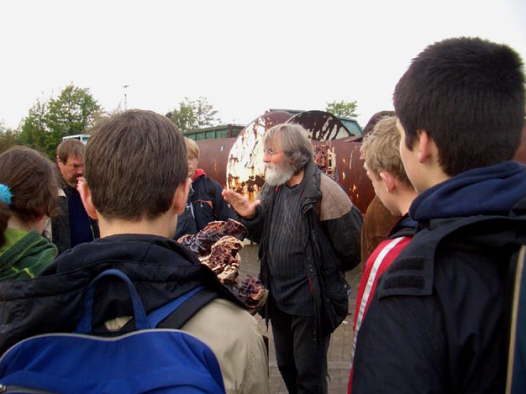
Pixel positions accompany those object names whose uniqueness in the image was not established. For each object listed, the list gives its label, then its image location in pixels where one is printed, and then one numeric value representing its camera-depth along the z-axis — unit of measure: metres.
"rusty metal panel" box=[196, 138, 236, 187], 9.98
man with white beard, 2.87
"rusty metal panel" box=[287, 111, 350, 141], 6.99
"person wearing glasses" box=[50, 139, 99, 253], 3.34
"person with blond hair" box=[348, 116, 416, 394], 1.33
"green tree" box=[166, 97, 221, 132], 48.17
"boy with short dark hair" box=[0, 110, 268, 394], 0.98
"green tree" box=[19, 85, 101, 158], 31.12
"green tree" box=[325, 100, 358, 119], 48.84
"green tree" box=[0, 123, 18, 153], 18.58
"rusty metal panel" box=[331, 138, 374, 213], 6.96
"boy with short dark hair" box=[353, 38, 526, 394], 0.97
